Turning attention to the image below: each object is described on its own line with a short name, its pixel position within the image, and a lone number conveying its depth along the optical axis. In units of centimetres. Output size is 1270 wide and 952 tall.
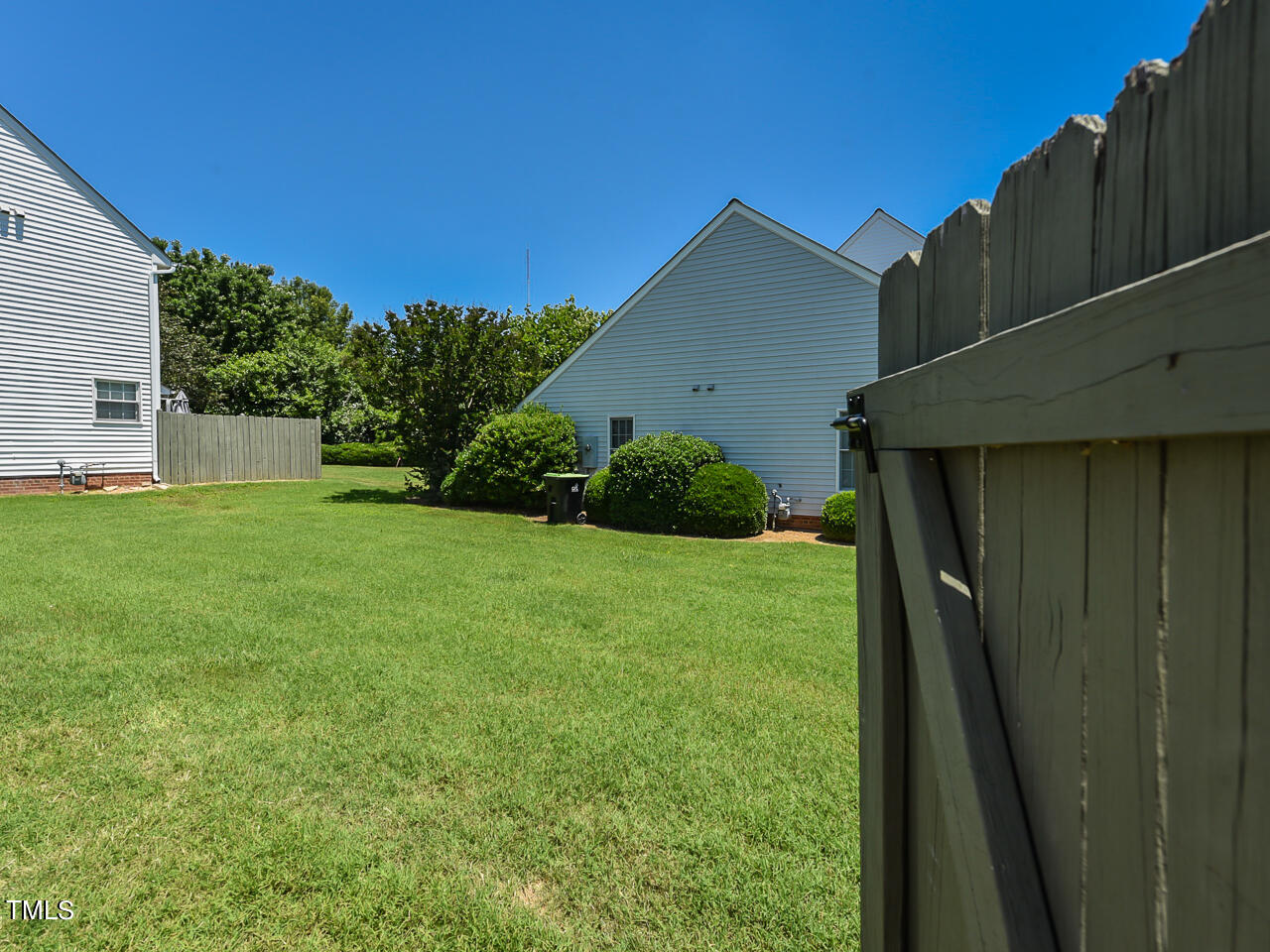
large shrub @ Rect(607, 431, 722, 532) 1202
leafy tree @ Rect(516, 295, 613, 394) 3341
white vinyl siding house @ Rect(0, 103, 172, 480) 1413
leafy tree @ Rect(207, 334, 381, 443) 2959
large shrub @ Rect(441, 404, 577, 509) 1432
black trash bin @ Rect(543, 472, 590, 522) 1282
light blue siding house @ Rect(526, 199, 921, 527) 1216
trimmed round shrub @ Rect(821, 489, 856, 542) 1080
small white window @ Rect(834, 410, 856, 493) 1187
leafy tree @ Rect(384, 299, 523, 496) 1577
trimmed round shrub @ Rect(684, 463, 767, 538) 1138
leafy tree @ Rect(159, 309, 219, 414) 2673
